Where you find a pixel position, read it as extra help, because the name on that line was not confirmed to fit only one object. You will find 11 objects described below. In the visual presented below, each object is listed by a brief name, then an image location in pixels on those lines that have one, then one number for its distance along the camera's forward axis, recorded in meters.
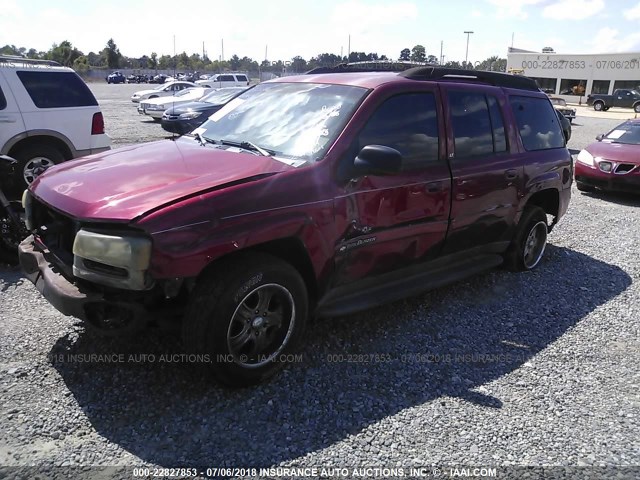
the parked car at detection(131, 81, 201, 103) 26.88
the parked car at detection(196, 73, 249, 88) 35.31
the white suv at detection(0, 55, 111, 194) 7.30
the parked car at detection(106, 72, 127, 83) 68.44
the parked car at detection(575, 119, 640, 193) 9.27
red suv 2.84
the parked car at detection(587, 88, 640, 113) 39.56
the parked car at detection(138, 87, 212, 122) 20.04
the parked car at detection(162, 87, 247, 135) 12.93
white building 56.25
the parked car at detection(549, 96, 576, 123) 20.99
